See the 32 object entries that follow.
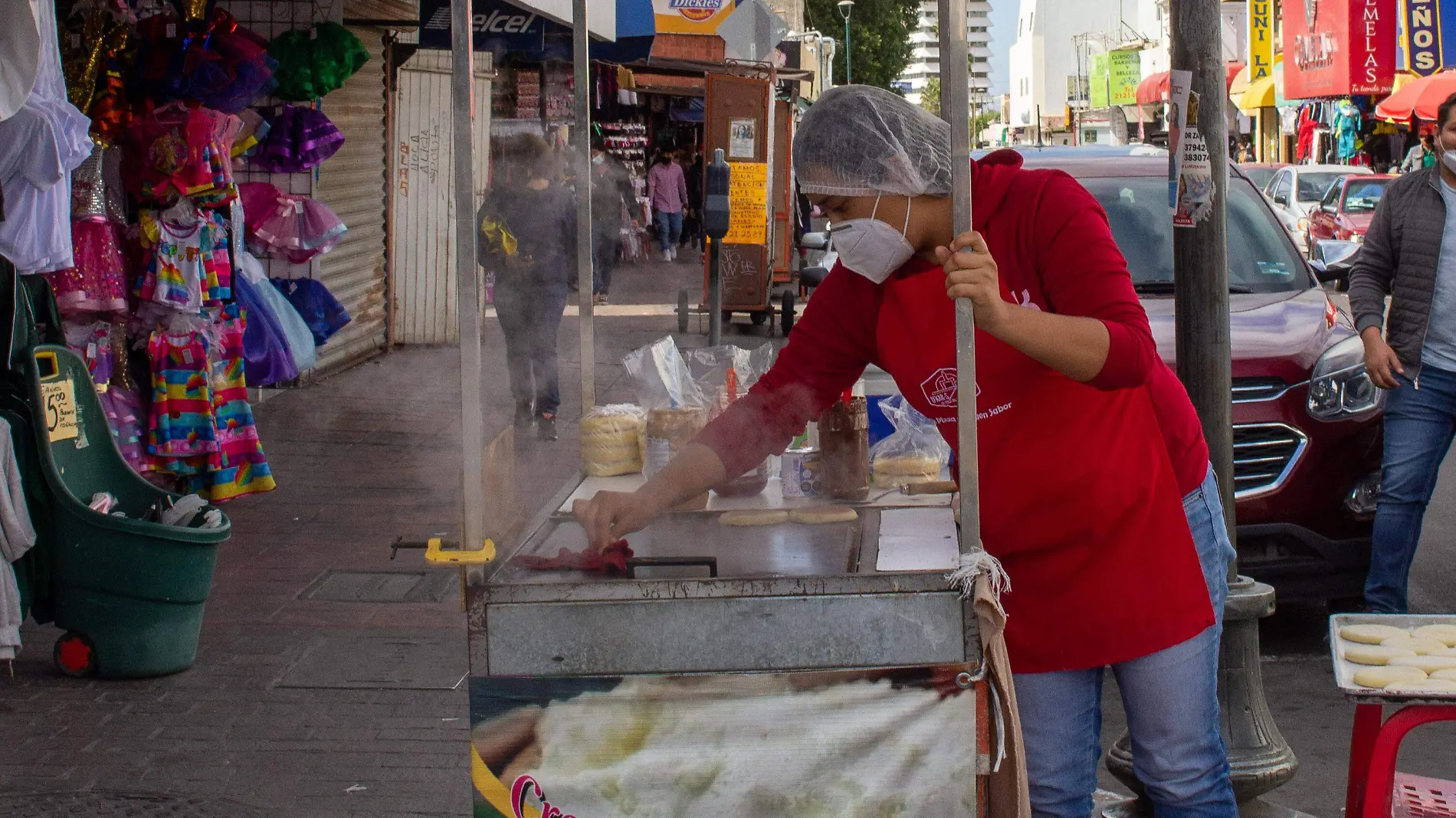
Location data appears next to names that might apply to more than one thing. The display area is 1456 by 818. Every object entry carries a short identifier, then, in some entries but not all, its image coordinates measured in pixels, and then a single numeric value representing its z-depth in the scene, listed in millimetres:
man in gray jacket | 4977
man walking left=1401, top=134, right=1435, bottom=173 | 21516
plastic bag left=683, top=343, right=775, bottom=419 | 4066
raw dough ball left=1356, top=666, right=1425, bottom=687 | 2711
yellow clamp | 2473
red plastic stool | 2709
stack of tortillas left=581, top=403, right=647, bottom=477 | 3664
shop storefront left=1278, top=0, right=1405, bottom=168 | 24828
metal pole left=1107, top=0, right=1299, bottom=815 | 3676
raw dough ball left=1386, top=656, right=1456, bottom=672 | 2805
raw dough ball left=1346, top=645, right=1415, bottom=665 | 2875
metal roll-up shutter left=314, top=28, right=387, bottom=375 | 11008
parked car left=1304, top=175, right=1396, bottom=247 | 17984
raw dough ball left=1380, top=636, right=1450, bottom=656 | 2943
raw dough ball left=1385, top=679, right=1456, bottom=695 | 2602
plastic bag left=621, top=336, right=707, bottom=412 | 4027
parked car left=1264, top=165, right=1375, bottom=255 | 20781
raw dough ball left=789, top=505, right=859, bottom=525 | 3209
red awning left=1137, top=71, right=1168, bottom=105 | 42281
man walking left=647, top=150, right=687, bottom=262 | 23250
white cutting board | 2695
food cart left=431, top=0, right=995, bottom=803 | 2350
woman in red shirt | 2330
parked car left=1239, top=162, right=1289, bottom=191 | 23297
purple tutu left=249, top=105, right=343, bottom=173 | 8680
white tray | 2604
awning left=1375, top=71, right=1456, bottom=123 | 20250
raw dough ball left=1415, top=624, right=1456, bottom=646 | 3045
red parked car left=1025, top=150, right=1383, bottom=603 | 5301
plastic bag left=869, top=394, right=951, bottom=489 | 3592
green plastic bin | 4828
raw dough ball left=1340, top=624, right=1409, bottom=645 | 3033
